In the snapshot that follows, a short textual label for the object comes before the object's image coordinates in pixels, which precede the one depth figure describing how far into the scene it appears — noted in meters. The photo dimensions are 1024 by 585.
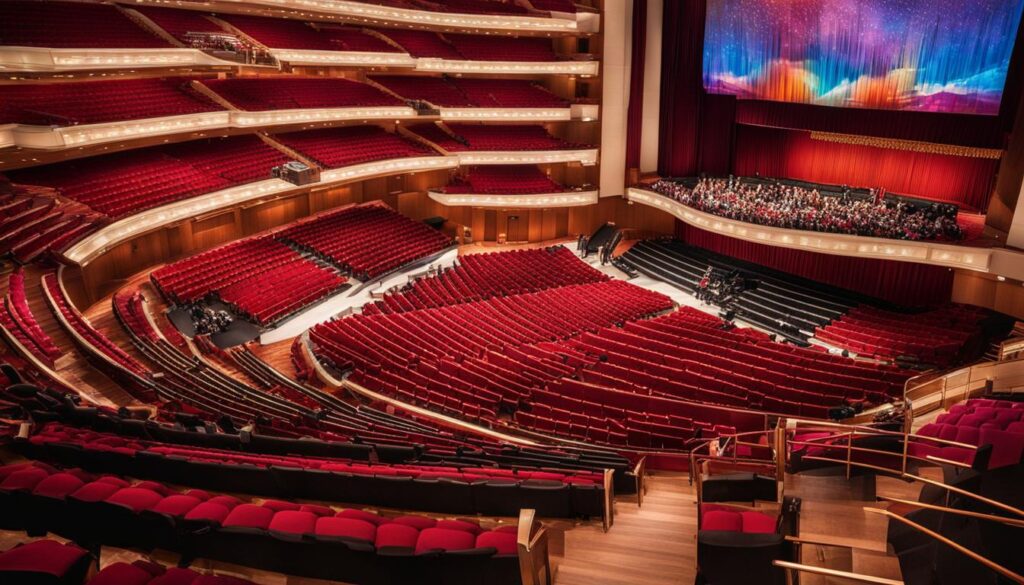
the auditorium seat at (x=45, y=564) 2.69
